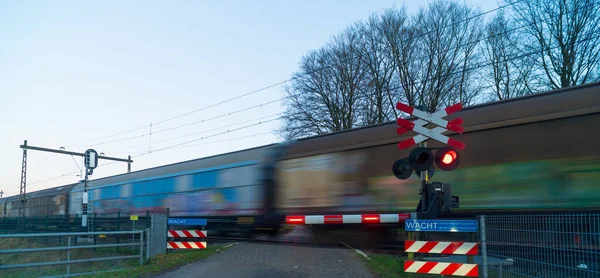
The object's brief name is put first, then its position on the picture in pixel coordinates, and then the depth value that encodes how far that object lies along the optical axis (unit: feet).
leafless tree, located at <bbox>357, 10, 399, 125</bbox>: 98.43
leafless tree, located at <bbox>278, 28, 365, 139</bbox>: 103.04
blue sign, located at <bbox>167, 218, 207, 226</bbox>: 51.23
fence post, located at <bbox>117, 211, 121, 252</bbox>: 51.12
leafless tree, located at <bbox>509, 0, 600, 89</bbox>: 70.85
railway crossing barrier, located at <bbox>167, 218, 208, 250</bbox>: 46.32
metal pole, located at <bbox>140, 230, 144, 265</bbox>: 39.92
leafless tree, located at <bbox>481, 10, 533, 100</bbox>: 80.33
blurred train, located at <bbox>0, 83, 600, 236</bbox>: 29.53
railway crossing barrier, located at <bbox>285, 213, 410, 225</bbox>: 37.32
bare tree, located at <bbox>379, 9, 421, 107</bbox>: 95.25
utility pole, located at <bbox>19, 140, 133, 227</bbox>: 62.64
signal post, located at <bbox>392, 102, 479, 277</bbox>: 22.15
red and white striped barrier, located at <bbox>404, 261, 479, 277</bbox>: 21.66
